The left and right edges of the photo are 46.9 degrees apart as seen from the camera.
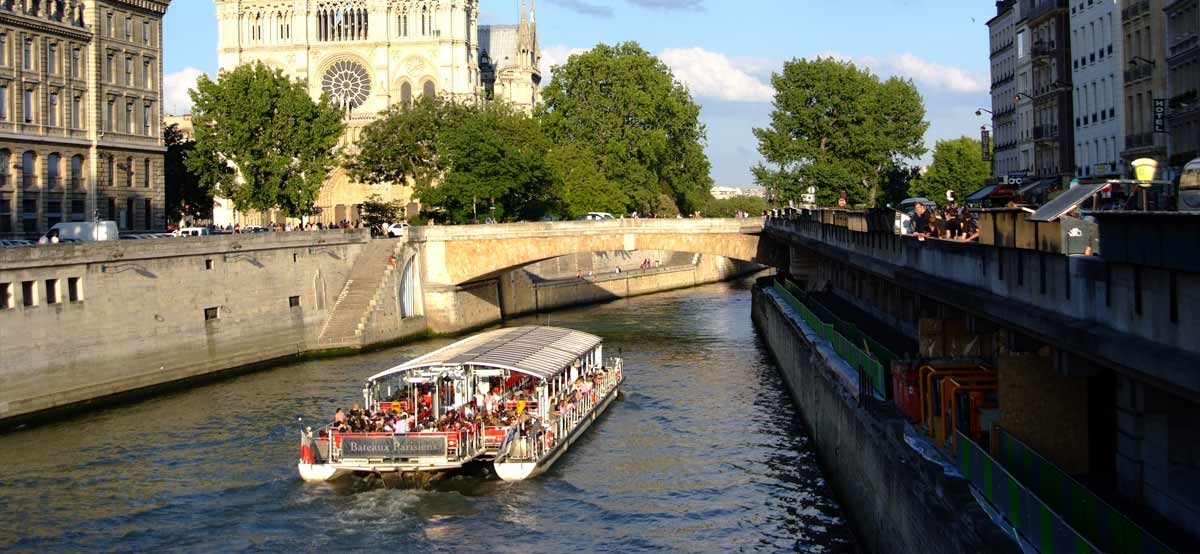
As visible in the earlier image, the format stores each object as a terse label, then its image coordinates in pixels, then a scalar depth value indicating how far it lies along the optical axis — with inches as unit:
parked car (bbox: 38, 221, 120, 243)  2314.2
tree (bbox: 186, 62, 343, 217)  3142.2
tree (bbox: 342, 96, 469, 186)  3789.4
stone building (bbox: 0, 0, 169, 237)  2571.4
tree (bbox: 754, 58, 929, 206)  4010.8
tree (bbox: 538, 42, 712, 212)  4375.0
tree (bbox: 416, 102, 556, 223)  3602.4
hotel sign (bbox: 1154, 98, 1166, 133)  1782.7
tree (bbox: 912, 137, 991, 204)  4461.1
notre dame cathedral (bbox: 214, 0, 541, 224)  5600.4
